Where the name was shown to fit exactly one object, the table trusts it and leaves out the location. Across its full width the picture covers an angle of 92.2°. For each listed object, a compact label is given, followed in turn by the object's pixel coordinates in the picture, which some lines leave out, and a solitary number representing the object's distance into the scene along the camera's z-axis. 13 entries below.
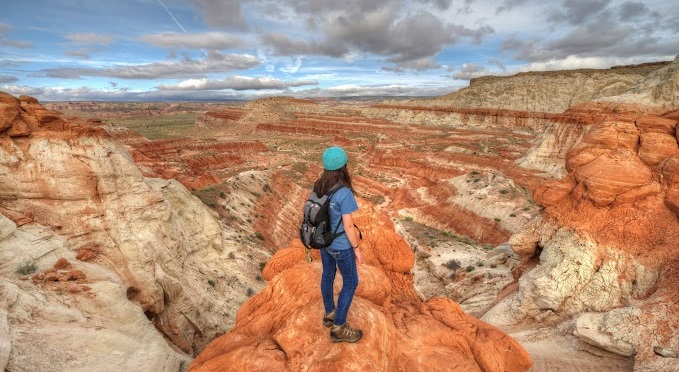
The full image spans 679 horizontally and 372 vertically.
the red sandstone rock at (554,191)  12.98
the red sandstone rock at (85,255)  9.88
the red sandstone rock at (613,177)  10.98
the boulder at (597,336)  7.73
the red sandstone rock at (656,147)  11.09
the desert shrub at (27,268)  7.91
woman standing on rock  4.96
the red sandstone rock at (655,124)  11.38
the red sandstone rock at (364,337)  5.62
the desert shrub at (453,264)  19.73
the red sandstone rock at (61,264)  8.80
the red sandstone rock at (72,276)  8.43
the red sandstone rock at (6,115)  9.45
